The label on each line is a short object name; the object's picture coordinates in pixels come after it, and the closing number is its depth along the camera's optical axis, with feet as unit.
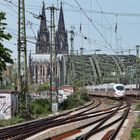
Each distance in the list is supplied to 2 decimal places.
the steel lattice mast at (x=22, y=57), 139.03
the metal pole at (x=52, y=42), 169.50
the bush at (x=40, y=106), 162.09
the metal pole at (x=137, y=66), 281.58
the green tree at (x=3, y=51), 118.41
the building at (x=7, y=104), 137.28
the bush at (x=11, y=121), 119.10
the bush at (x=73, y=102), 208.33
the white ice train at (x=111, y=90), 276.62
